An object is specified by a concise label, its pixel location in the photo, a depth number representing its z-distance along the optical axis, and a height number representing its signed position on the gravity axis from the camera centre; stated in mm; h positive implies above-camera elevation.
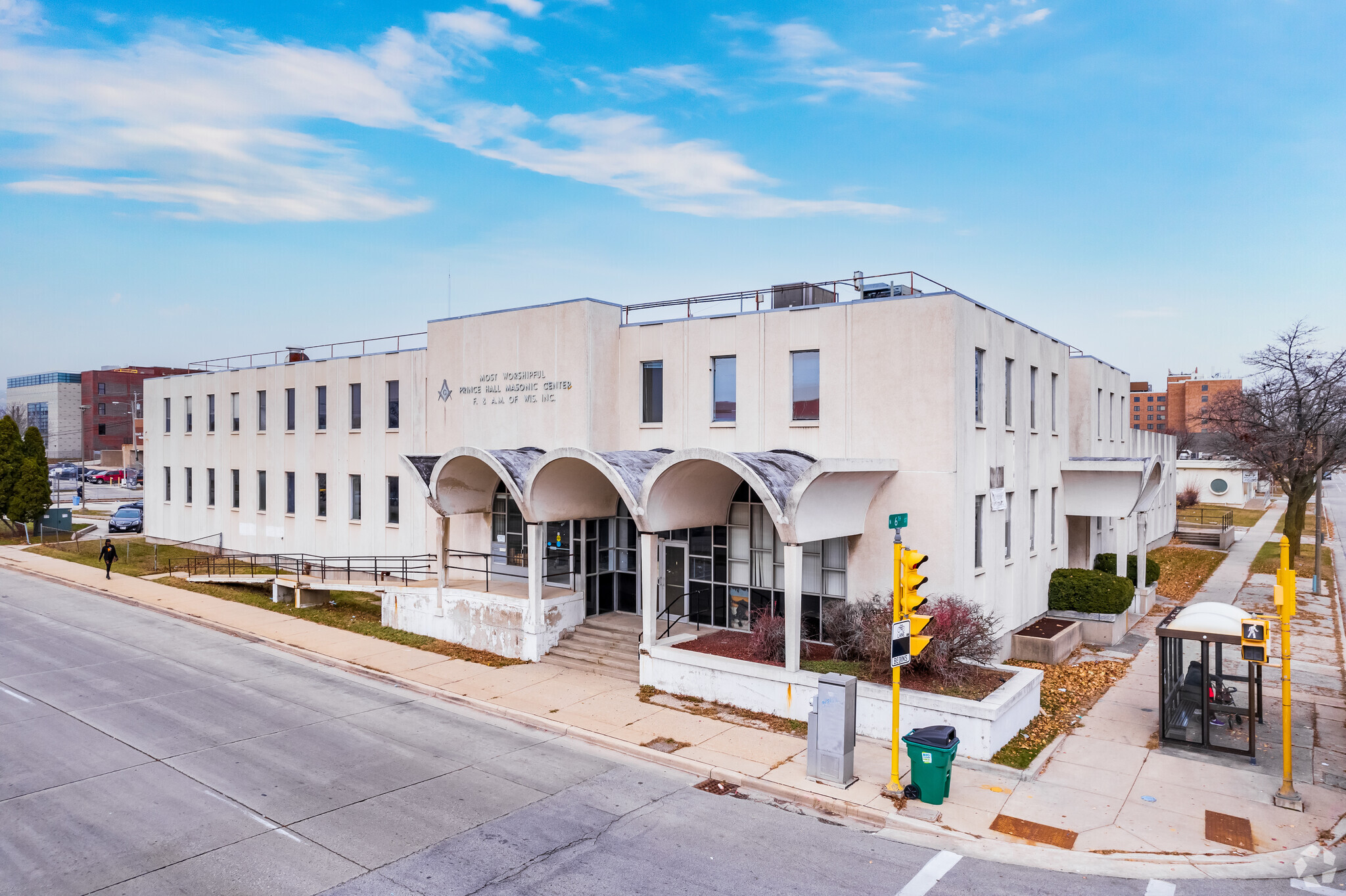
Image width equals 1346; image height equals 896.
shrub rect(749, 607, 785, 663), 15766 -3888
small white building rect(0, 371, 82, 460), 124625 +4763
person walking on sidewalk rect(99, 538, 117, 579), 29344 -4111
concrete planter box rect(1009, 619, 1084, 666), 18281 -4655
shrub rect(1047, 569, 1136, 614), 20688 -3854
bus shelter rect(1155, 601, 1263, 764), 12672 -4230
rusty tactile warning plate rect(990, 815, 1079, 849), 9984 -4872
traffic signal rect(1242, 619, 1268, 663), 11227 -2714
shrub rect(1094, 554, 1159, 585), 24516 -3820
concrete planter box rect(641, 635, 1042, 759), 12609 -4378
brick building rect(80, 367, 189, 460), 113750 +4989
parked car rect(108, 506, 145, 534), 45281 -4554
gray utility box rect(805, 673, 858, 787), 11453 -4133
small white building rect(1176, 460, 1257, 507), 67938 -3322
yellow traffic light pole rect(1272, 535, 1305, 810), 10812 -2831
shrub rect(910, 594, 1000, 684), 14031 -3531
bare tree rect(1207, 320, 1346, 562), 34969 +934
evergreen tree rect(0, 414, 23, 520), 39375 -958
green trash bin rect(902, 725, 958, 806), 10797 -4236
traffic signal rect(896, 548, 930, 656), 10875 -2032
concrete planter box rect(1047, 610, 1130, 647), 20500 -4718
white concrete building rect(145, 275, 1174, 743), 16141 -589
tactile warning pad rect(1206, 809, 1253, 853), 9945 -4867
